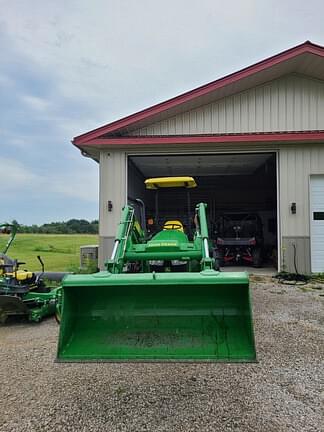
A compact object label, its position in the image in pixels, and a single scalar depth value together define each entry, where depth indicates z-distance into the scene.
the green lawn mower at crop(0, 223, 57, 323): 5.07
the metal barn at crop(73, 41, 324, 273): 9.38
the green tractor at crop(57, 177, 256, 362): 2.98
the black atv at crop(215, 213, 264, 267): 11.91
